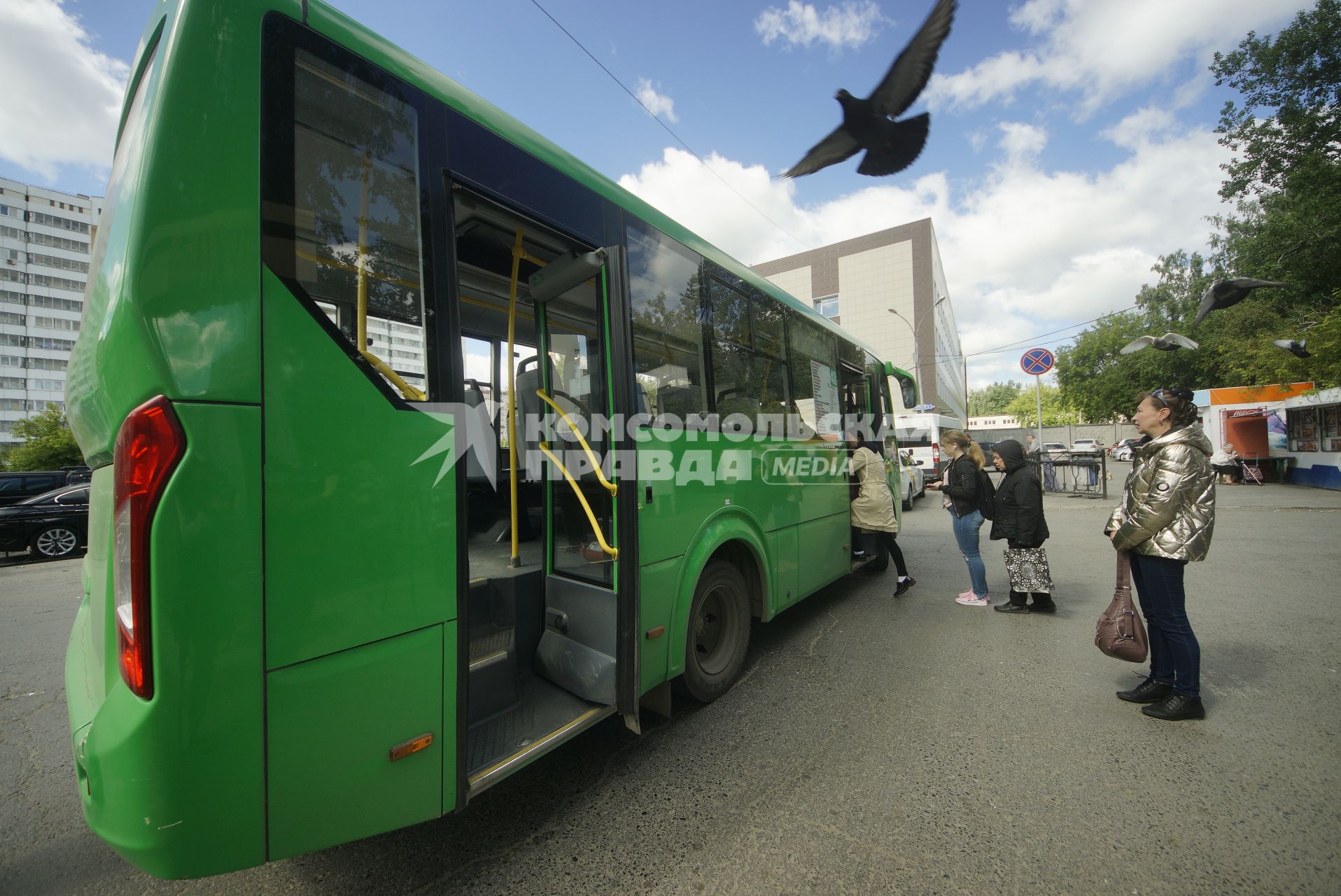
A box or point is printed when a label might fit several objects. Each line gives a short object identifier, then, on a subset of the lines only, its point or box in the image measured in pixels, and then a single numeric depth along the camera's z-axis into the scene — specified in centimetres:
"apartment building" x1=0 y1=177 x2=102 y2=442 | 6638
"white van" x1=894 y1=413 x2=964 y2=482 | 1720
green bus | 137
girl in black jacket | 538
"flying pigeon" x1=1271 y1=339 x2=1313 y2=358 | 1305
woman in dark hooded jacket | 515
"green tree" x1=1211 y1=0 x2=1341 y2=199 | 1472
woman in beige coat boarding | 566
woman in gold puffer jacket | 306
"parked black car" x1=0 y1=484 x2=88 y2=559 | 1000
